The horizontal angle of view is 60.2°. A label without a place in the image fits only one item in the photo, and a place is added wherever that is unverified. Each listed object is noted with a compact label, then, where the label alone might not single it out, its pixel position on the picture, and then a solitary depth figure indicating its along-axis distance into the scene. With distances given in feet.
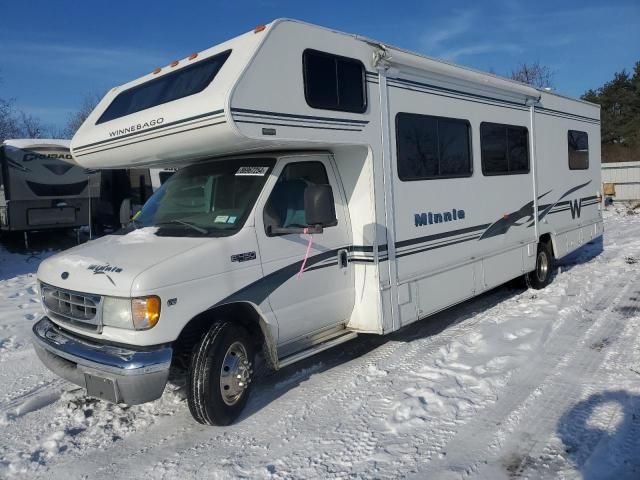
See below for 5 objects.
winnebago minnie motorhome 13.09
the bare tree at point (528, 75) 116.57
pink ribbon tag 15.62
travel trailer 43.11
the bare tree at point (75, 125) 119.30
